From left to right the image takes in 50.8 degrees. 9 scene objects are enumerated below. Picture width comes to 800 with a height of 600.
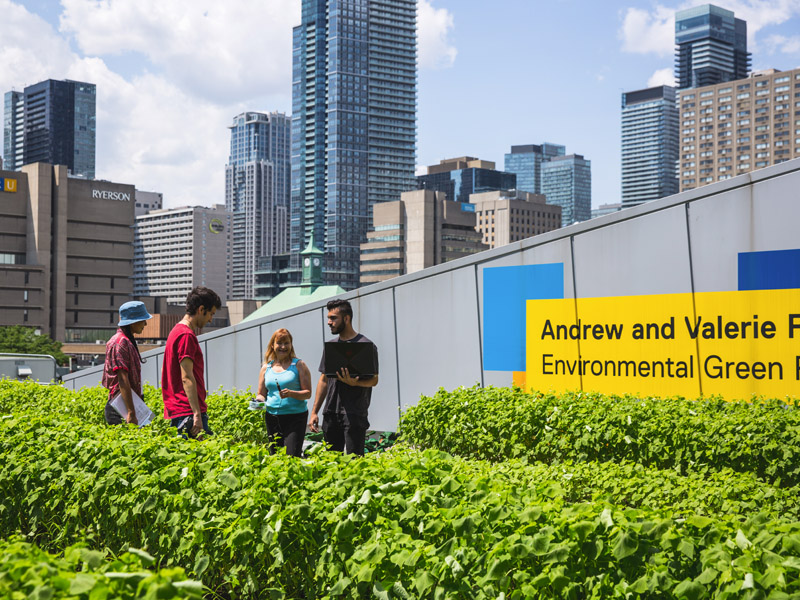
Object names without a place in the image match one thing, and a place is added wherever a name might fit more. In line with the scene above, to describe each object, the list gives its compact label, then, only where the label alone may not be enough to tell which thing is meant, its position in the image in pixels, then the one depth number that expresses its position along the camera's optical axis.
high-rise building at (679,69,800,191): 194.88
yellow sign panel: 9.52
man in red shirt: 7.05
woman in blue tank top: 7.96
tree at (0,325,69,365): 108.14
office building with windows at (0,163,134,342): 130.25
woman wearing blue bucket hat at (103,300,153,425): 7.19
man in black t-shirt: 7.66
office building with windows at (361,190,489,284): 181.38
